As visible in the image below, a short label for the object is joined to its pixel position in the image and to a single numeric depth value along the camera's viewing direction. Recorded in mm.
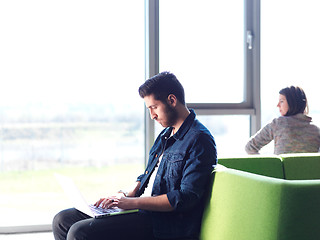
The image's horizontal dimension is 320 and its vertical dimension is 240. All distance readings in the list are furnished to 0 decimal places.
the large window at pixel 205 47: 3914
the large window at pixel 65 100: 3723
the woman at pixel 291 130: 3125
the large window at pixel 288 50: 4125
